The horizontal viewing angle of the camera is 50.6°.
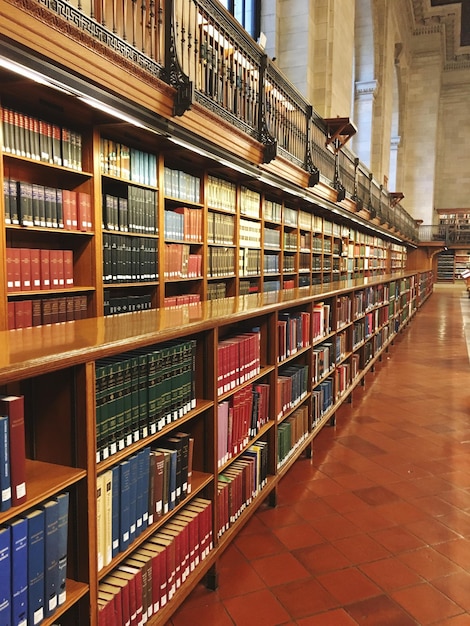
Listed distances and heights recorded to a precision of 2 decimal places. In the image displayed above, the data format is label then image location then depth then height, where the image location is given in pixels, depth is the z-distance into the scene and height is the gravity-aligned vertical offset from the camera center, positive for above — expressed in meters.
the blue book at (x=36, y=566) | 1.26 -0.76
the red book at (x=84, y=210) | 3.43 +0.40
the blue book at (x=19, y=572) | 1.22 -0.75
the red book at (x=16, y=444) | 1.20 -0.43
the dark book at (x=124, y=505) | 1.63 -0.78
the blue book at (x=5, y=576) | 1.18 -0.74
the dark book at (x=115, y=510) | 1.60 -0.78
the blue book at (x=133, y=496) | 1.67 -0.77
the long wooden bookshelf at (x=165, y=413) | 1.40 -0.56
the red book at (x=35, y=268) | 3.20 +0.00
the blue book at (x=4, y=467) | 1.18 -0.47
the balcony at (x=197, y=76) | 2.61 +1.46
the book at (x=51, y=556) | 1.30 -0.76
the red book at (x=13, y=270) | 3.03 -0.01
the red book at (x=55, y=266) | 3.35 +0.02
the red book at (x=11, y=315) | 3.02 -0.29
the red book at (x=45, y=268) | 3.27 +0.00
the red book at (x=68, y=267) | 3.45 +0.01
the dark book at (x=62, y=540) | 1.34 -0.74
